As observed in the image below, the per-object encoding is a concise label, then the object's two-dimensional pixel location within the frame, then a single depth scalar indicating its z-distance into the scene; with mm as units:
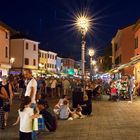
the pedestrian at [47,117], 7066
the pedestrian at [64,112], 8792
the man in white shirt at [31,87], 6600
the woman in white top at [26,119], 5102
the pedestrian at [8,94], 7546
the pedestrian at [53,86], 17665
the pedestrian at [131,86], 14288
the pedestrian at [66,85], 17616
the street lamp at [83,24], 12356
